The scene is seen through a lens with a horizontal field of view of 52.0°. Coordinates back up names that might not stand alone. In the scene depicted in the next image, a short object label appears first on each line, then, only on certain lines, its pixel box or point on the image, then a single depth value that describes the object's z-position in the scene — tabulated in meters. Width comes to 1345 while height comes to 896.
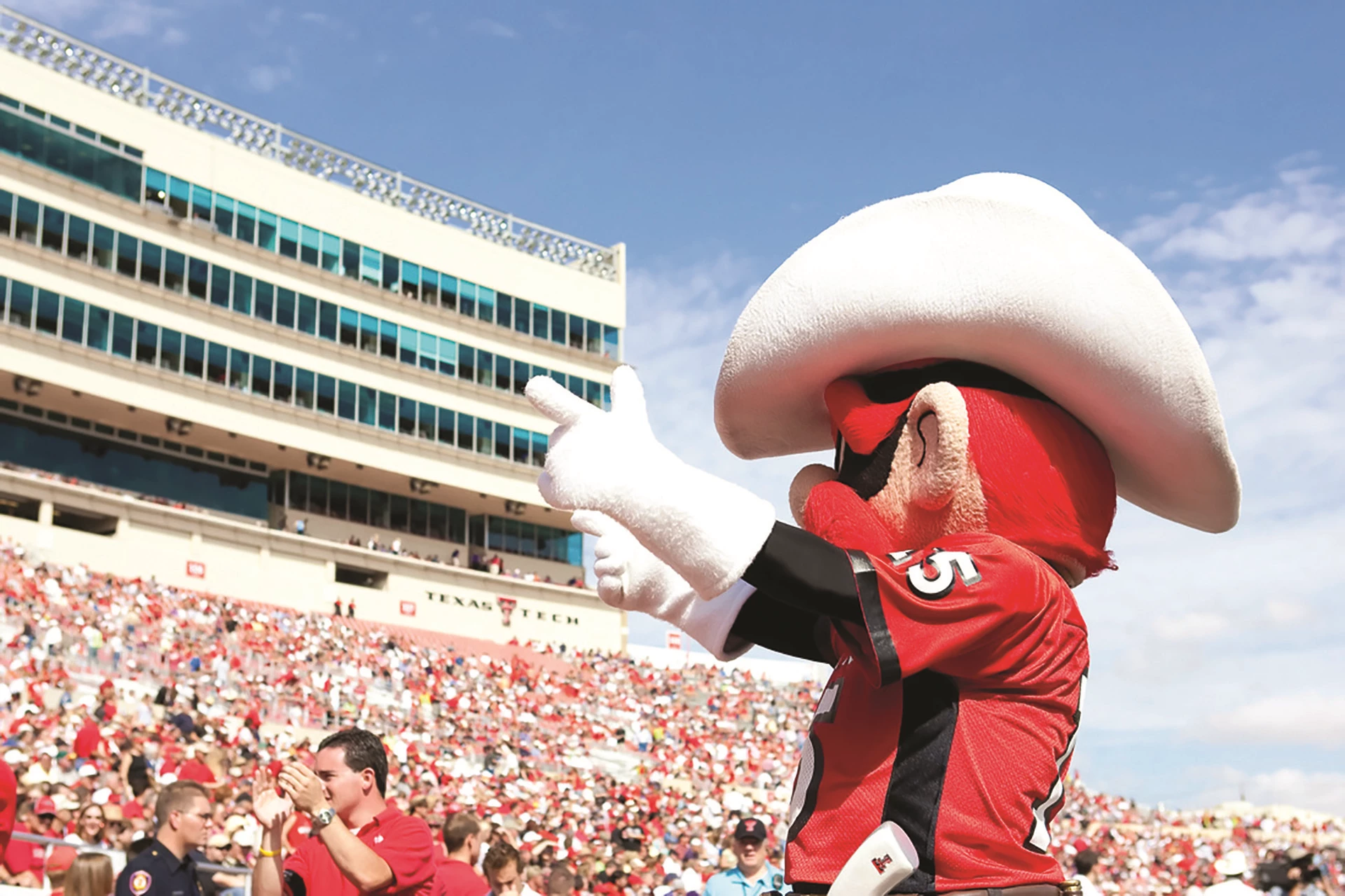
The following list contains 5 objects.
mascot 1.99
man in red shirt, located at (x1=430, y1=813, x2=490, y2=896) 6.46
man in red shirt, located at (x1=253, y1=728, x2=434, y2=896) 3.72
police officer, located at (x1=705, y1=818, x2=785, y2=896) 6.39
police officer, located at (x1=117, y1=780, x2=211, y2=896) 5.12
